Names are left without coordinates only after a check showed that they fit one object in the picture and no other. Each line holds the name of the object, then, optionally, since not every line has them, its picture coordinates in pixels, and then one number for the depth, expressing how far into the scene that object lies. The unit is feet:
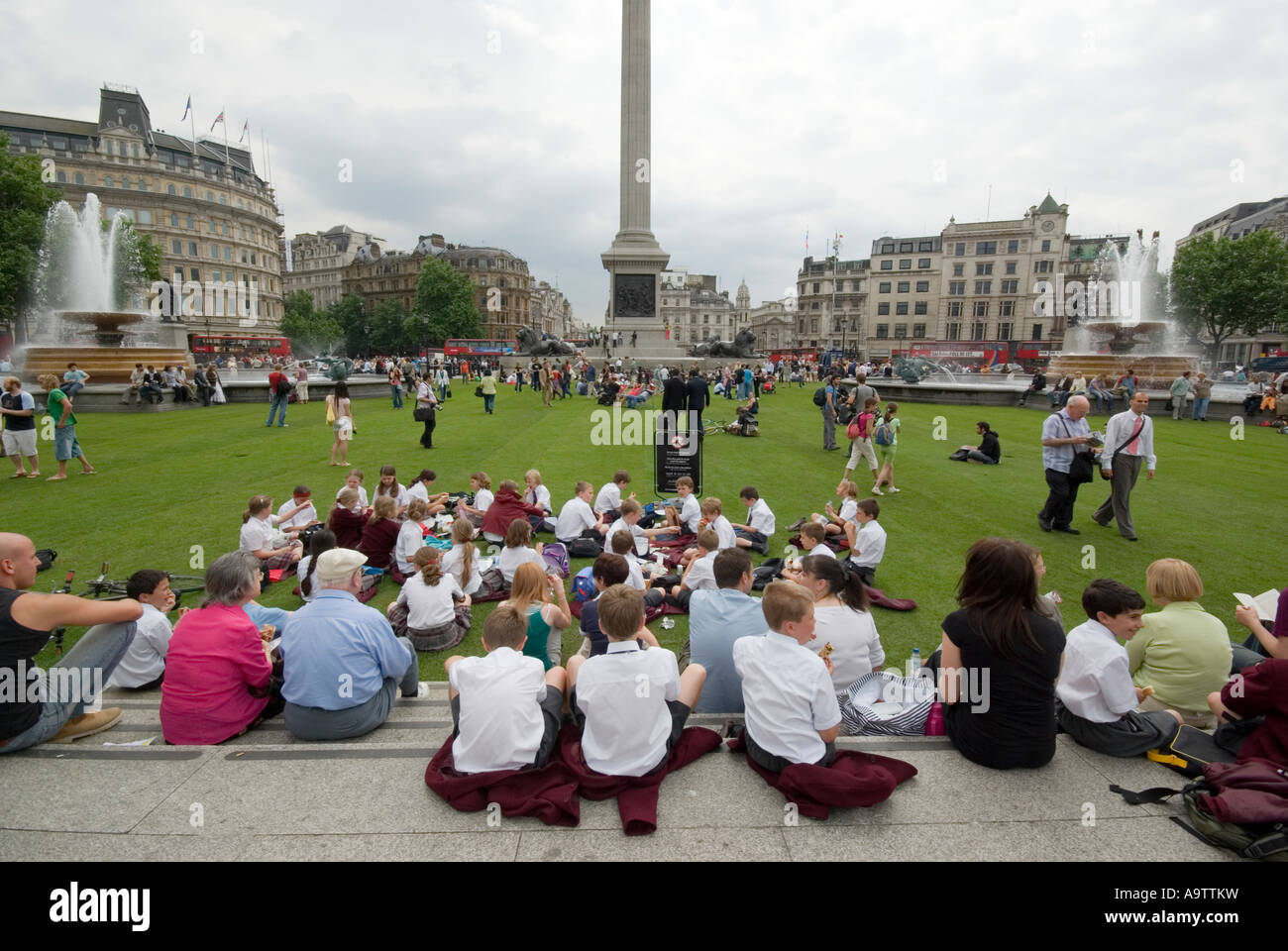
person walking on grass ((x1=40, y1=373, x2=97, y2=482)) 44.93
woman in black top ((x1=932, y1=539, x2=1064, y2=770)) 13.16
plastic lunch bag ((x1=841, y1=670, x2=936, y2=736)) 15.87
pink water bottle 15.51
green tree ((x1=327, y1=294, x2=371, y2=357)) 356.79
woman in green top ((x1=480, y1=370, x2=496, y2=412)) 87.32
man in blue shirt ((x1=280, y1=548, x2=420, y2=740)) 14.88
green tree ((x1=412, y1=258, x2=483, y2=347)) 307.58
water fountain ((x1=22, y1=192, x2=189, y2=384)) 92.17
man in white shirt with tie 33.71
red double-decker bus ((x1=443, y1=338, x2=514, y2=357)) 261.24
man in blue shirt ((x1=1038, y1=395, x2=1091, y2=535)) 34.55
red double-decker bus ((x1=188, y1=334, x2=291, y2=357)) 220.43
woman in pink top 14.87
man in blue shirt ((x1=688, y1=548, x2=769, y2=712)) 16.99
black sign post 41.22
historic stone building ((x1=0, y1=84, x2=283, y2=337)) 249.34
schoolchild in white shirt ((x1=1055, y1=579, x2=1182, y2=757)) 13.82
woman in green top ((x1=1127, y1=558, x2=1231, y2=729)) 15.78
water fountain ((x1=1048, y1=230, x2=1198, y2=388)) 101.86
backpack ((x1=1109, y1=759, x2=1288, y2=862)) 10.44
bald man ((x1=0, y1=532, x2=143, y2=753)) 13.30
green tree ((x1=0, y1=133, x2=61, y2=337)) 132.36
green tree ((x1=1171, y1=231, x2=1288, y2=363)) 183.01
